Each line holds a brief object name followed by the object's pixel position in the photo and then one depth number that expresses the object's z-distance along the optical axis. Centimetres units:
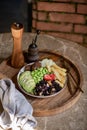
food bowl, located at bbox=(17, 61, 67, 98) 128
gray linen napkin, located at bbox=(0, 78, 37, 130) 117
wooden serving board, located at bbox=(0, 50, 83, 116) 125
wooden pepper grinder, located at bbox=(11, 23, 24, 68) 138
